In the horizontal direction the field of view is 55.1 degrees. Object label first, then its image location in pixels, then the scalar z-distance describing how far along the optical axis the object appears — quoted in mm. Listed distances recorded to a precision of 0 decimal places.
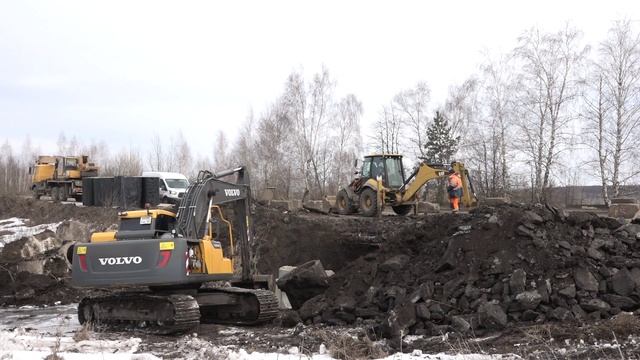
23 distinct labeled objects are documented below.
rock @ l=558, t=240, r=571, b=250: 9965
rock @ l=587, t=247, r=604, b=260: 9700
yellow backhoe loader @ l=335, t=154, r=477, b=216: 19750
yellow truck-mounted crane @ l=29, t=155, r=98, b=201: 35812
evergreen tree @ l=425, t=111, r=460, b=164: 41906
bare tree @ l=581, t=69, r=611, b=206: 27906
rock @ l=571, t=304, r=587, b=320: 8430
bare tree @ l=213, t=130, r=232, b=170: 63528
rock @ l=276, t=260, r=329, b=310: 12555
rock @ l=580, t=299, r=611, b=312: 8591
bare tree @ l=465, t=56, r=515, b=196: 32188
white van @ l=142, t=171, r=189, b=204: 31750
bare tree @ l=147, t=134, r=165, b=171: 70956
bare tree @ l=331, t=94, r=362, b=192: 47550
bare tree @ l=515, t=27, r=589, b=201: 29469
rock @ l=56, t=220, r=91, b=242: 20047
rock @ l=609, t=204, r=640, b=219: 16492
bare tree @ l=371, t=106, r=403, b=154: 52638
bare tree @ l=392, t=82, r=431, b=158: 45044
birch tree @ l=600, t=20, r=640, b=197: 27375
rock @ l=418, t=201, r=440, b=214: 21781
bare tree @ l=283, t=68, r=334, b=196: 44156
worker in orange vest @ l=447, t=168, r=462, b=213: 17766
